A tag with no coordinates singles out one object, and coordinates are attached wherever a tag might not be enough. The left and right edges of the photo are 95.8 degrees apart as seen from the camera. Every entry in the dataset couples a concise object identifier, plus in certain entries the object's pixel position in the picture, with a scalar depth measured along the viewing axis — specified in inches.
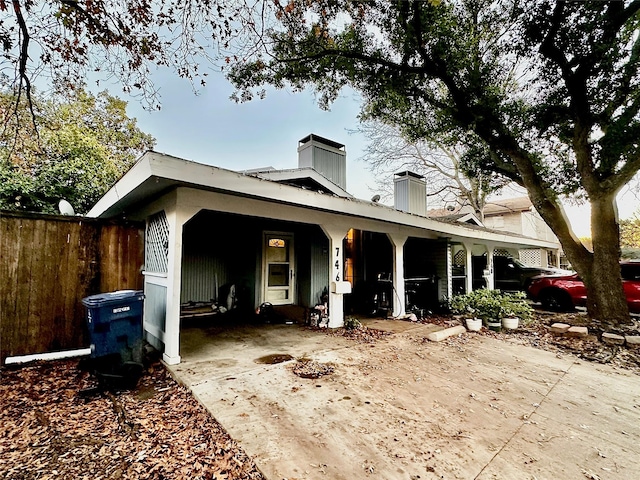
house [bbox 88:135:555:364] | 148.5
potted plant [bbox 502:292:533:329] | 260.1
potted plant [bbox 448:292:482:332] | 253.9
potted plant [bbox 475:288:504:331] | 261.7
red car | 306.0
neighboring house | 711.7
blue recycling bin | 124.1
